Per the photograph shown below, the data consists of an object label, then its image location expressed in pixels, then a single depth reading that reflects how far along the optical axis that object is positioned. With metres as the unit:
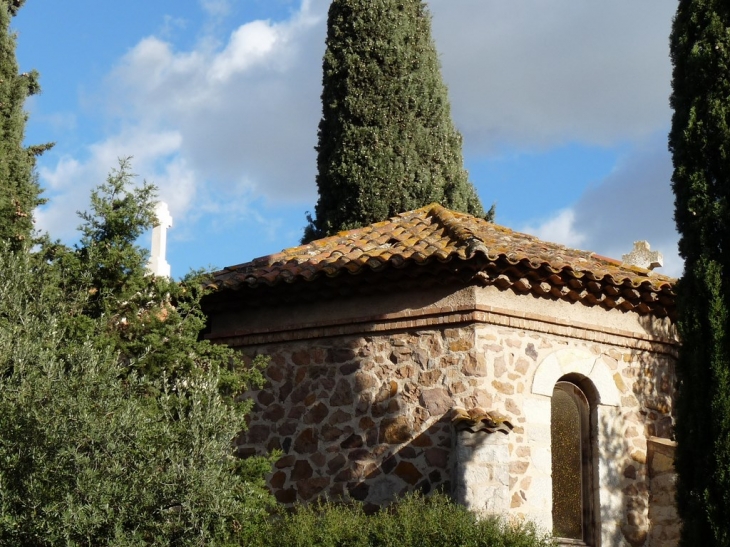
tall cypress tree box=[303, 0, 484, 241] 17.41
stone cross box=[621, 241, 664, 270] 17.53
